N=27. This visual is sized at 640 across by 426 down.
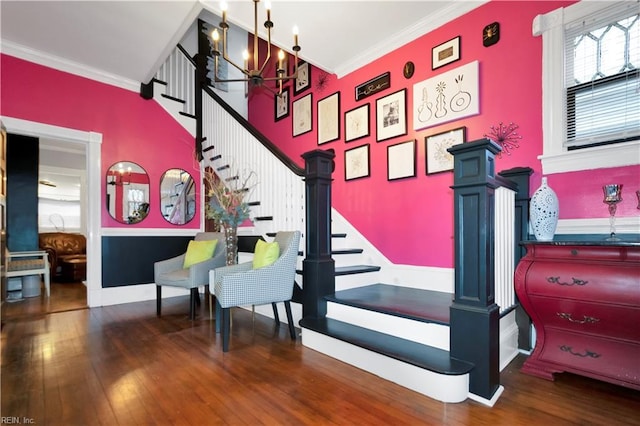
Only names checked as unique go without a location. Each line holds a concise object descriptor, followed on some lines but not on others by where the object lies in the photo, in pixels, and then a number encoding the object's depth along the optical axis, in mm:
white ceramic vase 2141
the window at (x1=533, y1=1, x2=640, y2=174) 2188
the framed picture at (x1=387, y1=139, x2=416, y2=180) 3338
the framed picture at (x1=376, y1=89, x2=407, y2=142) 3434
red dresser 1744
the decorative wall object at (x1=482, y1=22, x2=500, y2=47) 2771
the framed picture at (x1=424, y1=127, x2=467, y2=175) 3000
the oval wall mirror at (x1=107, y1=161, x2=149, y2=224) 4343
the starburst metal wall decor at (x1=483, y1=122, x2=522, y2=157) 2676
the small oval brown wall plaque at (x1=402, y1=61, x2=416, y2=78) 3369
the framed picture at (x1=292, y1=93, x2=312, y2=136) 4613
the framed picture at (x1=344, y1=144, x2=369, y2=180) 3824
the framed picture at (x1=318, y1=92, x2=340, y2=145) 4184
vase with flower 3543
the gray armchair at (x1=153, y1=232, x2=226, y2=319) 3447
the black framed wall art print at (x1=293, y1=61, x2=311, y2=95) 4641
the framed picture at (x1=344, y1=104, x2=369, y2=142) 3818
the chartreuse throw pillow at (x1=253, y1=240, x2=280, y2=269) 2863
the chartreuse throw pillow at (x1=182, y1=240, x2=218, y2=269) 3836
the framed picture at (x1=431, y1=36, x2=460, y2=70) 3031
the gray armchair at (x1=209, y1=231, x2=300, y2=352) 2572
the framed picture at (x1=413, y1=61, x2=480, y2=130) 2912
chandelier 2296
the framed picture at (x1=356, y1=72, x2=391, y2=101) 3613
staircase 1856
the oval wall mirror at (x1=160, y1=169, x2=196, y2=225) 4812
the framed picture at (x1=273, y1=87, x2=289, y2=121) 4980
